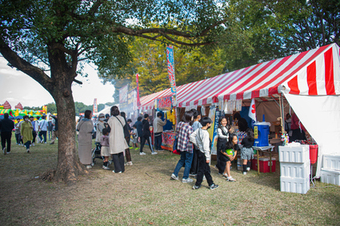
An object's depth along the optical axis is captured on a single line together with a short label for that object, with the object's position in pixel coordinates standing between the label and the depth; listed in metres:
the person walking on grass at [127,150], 7.24
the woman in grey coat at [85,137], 6.34
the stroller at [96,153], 7.48
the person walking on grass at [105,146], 6.62
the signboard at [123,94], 16.19
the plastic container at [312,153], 4.73
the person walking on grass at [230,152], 5.29
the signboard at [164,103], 9.11
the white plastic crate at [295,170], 4.25
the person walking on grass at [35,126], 13.43
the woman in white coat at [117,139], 6.09
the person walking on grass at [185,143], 4.95
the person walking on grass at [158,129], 9.77
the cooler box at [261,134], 5.89
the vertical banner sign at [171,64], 8.05
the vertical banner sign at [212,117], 7.07
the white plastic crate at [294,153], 4.27
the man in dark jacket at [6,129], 9.13
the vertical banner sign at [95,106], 32.06
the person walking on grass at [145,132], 9.16
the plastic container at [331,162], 4.75
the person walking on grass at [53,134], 13.23
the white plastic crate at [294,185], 4.21
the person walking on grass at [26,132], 9.74
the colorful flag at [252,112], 5.97
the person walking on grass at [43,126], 13.35
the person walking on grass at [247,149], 5.88
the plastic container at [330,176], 4.64
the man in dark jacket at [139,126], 9.67
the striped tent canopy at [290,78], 5.63
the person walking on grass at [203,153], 4.36
